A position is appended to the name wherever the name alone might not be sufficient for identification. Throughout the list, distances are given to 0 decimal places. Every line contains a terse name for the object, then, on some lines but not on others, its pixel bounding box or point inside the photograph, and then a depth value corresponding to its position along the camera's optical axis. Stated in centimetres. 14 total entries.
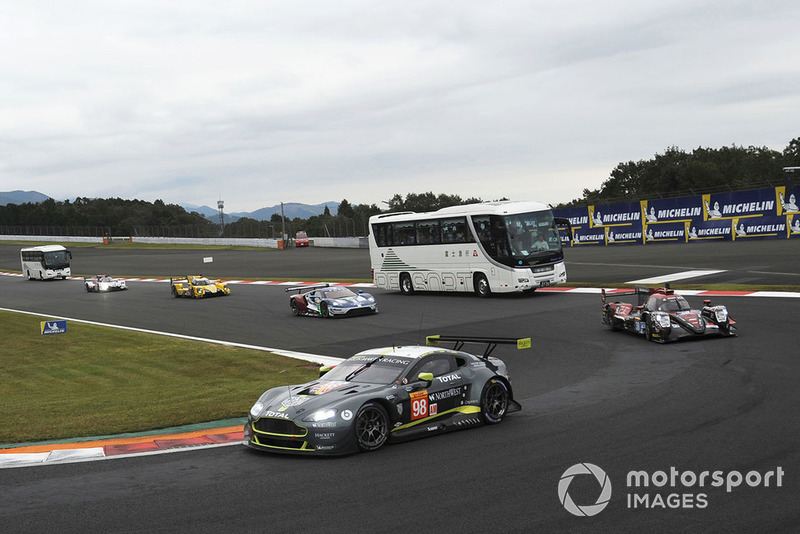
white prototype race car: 4644
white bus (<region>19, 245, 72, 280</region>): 5762
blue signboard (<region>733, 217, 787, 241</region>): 4803
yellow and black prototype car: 3916
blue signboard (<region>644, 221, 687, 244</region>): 5425
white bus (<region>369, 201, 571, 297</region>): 3044
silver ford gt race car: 2853
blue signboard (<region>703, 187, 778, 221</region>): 4828
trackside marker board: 2261
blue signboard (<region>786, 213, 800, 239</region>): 4734
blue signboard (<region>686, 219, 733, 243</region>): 5116
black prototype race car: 1903
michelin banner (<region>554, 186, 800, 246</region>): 4794
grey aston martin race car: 1023
